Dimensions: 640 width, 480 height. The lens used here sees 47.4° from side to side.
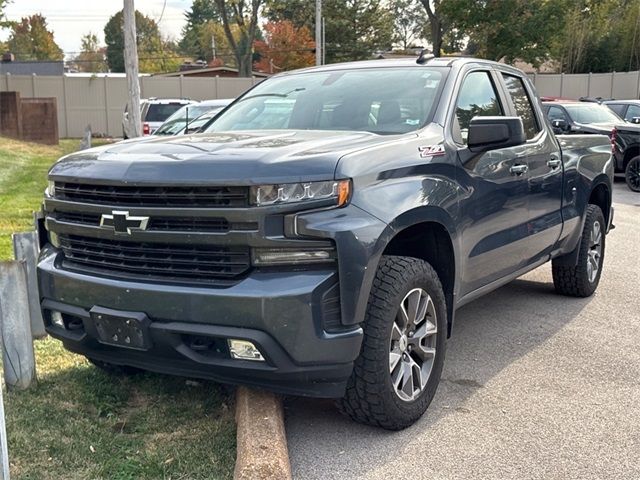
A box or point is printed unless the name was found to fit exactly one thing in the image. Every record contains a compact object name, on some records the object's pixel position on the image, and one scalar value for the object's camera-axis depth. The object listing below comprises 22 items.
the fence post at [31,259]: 4.32
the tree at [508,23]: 30.34
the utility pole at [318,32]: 28.42
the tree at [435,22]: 32.97
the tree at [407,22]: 66.25
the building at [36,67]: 48.53
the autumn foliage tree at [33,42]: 77.75
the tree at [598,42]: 41.66
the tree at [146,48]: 81.44
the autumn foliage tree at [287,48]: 57.47
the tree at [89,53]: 83.79
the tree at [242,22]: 41.00
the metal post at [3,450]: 2.74
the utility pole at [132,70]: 14.28
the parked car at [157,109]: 18.88
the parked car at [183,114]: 12.23
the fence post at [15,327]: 3.95
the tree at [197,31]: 89.62
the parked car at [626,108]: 17.44
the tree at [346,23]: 57.81
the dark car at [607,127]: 14.26
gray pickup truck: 3.17
